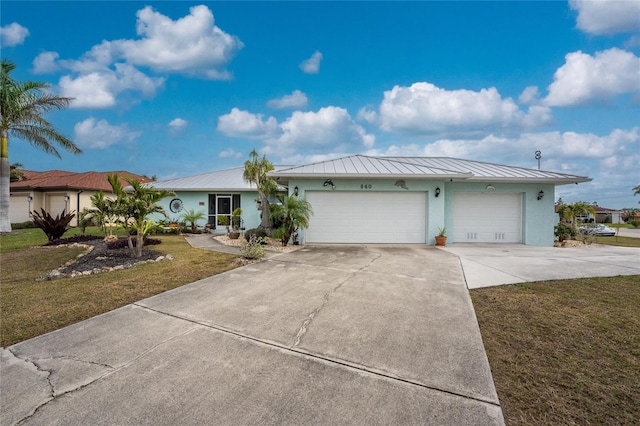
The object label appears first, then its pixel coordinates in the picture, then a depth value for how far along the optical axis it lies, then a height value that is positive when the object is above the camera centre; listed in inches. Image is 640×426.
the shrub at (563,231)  509.0 -40.7
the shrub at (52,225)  441.7 -29.4
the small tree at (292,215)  414.3 -11.2
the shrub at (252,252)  325.4 -51.2
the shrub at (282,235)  422.0 -41.1
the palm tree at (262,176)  484.1 +52.6
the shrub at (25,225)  781.3 -51.9
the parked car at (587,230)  535.2 -42.1
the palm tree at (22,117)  568.1 +187.3
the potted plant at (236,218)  641.0 -26.7
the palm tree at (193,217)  650.8 -23.3
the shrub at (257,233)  465.6 -43.6
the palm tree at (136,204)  324.5 +2.9
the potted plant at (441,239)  440.1 -47.9
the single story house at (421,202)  450.6 +10.1
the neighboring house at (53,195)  800.3 +32.9
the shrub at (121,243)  381.7 -52.9
